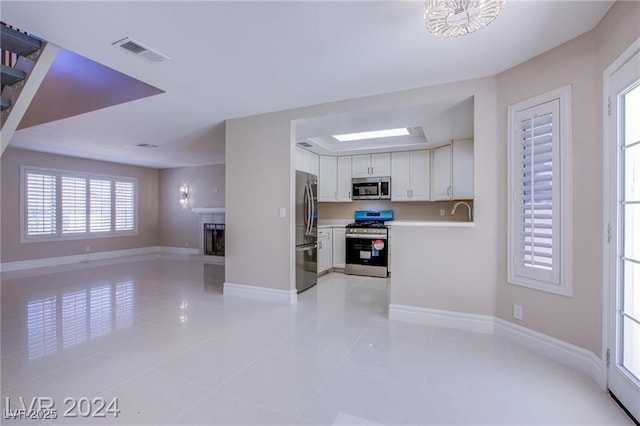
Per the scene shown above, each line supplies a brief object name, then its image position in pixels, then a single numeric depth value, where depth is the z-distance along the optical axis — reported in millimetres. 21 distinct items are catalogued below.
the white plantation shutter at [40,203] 6141
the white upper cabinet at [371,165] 5691
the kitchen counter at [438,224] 2904
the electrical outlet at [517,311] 2582
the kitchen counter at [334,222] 6363
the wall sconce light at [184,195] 8352
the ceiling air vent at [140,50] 2244
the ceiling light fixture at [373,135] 4688
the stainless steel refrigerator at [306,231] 4109
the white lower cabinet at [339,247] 5738
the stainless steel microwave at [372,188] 5656
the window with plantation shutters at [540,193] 2260
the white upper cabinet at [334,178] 6016
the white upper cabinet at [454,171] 4731
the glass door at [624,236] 1696
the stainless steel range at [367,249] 5305
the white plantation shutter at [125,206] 7820
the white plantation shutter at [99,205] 7246
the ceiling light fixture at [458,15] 1610
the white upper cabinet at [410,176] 5410
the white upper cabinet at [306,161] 5258
